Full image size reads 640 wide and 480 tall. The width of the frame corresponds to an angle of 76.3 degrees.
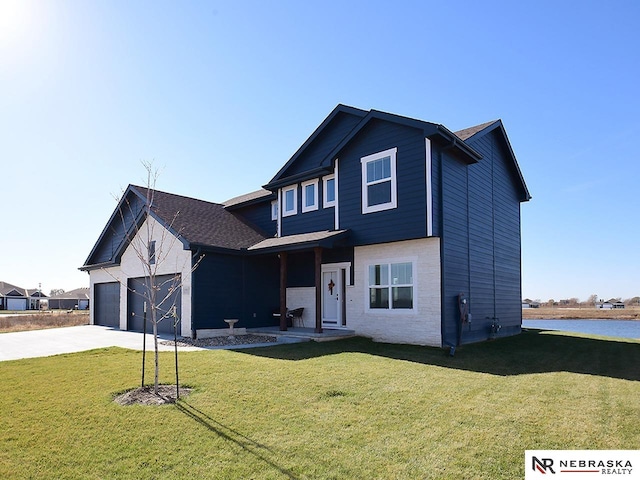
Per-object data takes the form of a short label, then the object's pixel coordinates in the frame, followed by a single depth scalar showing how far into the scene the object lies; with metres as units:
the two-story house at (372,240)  11.88
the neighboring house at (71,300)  65.75
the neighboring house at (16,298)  62.06
